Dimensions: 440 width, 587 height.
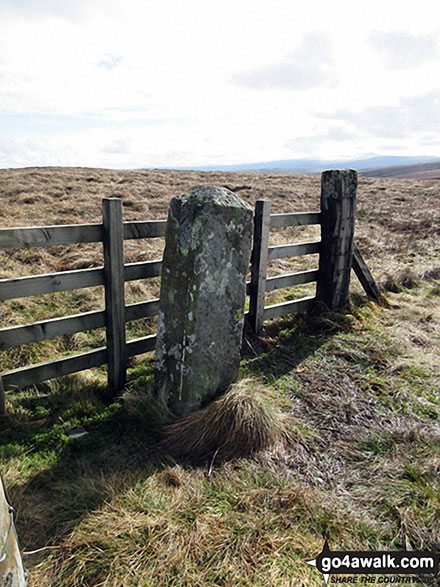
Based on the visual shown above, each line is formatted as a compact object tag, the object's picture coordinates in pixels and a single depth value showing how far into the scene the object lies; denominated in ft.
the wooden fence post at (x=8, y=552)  5.46
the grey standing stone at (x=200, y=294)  12.79
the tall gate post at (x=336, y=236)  21.07
